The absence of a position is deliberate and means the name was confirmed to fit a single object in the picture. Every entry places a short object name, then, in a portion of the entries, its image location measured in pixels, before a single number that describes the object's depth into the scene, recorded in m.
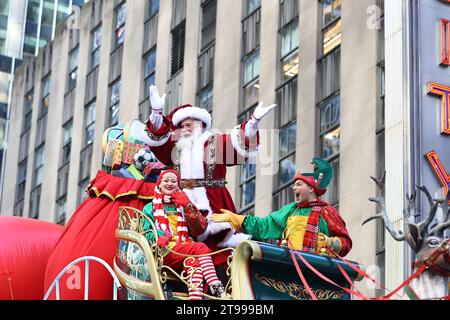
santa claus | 16.19
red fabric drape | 16.19
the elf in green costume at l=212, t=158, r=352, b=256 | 14.94
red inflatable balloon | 17.34
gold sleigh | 14.49
